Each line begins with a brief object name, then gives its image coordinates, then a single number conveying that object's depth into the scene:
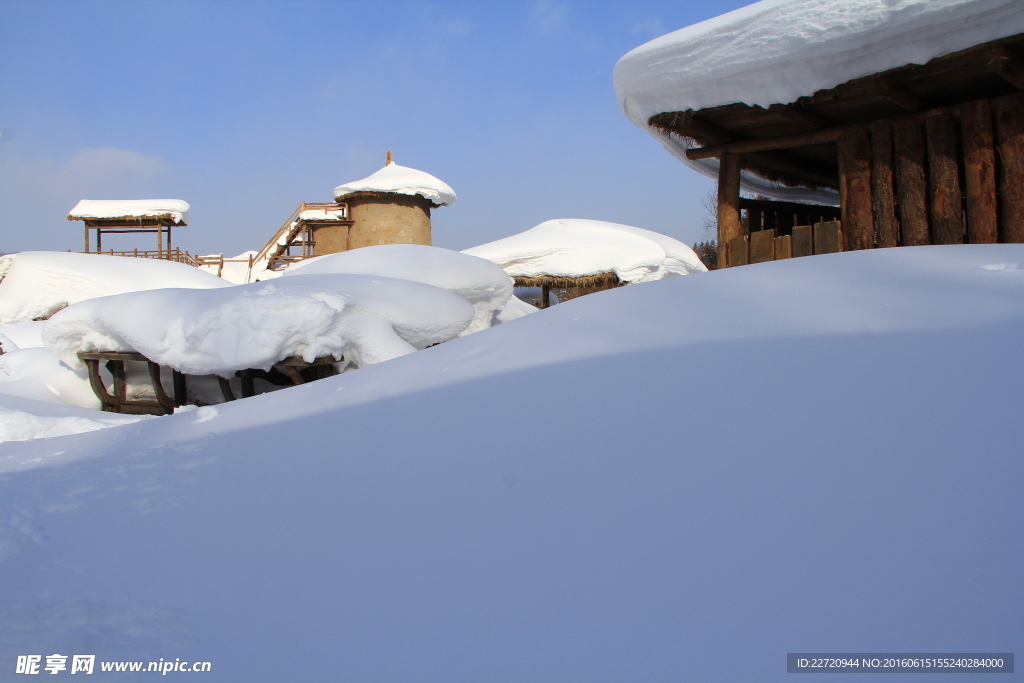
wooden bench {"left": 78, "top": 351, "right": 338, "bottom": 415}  4.54
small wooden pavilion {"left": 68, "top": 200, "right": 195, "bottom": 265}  20.25
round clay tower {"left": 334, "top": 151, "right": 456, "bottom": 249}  17.61
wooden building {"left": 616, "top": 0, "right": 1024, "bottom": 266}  3.73
